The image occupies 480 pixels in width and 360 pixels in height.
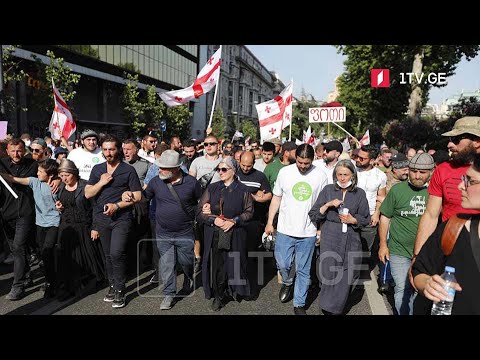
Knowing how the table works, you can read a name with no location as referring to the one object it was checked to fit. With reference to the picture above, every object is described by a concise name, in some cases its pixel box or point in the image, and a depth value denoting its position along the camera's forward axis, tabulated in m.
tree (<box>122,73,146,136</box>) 29.23
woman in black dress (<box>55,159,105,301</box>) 4.95
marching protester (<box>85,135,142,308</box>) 4.73
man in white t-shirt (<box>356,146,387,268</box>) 6.03
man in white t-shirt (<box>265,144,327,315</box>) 4.77
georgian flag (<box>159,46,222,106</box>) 9.40
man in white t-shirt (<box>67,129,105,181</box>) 6.48
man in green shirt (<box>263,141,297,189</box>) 6.80
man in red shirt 3.39
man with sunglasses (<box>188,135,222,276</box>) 6.48
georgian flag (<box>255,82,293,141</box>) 10.07
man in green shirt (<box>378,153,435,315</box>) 4.19
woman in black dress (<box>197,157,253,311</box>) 4.87
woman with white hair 4.47
